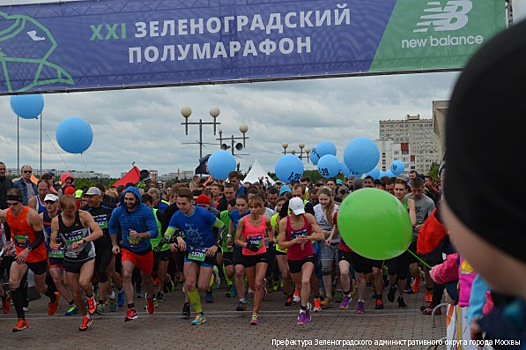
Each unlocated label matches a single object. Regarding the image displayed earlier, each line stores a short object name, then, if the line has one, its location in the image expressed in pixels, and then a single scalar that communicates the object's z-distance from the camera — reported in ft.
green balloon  17.90
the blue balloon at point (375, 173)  78.09
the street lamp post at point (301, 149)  165.92
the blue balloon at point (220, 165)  69.46
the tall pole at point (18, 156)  94.63
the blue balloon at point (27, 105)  51.03
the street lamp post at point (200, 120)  99.81
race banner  31.96
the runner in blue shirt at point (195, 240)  34.71
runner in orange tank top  33.47
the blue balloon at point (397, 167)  112.57
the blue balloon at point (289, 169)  81.25
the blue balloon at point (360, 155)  60.85
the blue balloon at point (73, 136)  50.98
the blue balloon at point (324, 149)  103.91
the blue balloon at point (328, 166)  86.63
